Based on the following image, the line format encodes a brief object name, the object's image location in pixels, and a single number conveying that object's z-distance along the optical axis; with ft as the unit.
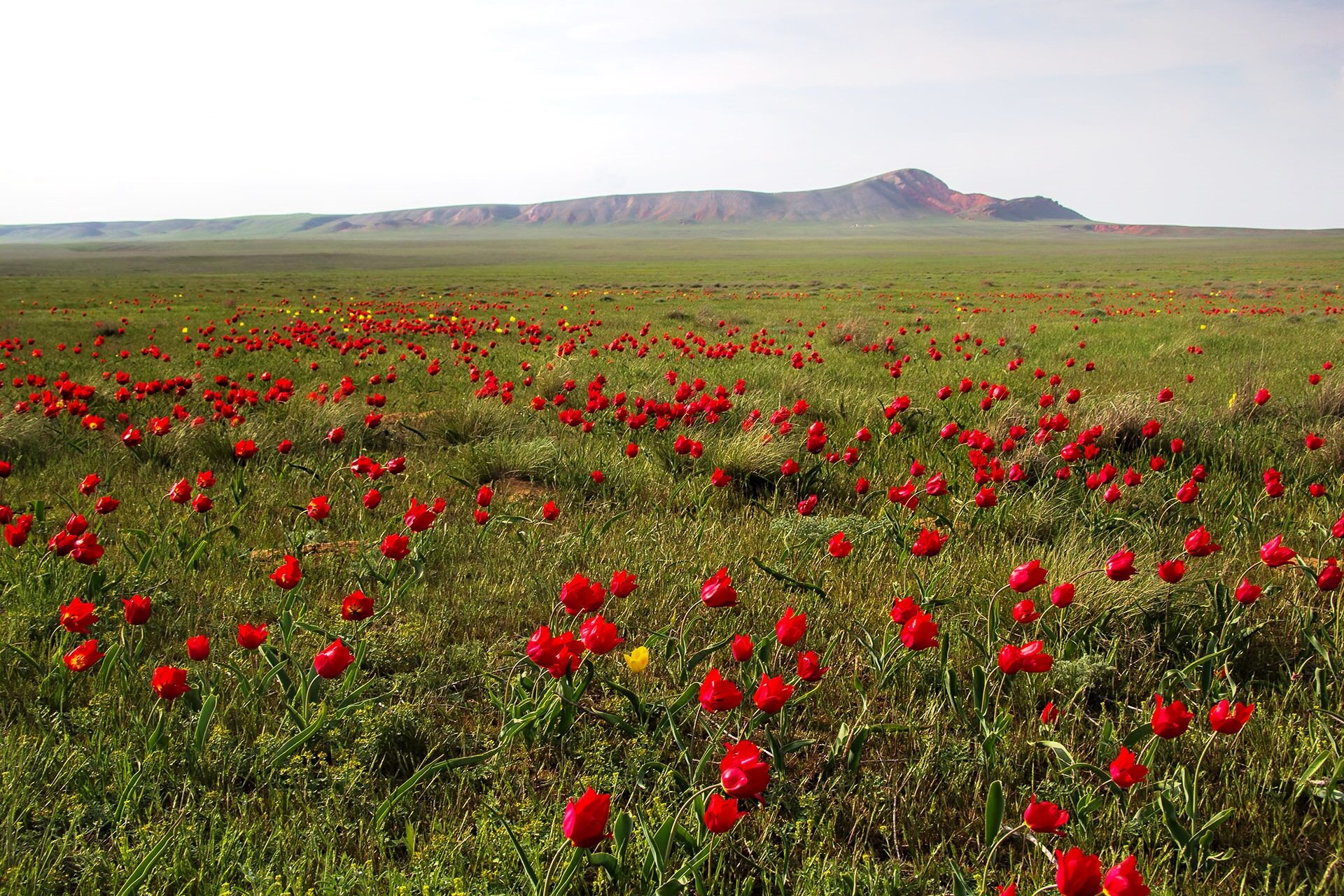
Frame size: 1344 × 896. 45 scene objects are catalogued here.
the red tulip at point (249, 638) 6.57
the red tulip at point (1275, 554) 7.72
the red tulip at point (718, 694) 5.48
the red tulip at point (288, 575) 7.68
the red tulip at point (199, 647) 6.58
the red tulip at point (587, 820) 4.43
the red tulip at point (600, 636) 6.03
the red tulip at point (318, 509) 9.40
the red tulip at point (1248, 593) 7.52
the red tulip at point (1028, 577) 7.25
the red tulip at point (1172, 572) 7.51
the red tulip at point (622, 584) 7.00
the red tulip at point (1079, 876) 4.23
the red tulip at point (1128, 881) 4.11
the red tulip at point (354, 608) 7.06
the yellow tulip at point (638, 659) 6.36
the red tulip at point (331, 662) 6.25
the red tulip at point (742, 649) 6.75
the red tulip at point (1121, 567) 7.18
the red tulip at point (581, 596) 6.55
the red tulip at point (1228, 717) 5.78
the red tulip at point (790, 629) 6.55
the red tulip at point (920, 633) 6.53
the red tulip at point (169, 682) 6.14
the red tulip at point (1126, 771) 5.28
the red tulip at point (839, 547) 8.63
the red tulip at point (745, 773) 4.77
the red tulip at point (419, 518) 8.98
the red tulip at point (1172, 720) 5.54
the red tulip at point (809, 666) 6.40
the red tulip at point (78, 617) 6.77
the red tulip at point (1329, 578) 7.55
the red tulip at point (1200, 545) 7.96
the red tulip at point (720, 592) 7.18
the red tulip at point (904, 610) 6.89
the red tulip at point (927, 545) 8.16
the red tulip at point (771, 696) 5.69
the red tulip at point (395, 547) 8.09
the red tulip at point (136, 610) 7.20
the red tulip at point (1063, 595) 7.25
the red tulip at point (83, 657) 6.46
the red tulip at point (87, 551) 7.96
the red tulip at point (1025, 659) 6.18
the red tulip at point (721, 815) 4.66
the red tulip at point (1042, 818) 4.91
